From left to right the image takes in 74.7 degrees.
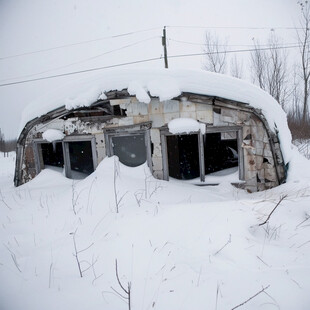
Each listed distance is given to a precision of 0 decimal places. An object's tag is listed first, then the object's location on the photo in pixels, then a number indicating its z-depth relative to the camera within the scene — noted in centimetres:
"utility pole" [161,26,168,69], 1413
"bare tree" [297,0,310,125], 1659
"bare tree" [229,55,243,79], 1937
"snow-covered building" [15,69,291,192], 534
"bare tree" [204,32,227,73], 1948
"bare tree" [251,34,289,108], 1711
